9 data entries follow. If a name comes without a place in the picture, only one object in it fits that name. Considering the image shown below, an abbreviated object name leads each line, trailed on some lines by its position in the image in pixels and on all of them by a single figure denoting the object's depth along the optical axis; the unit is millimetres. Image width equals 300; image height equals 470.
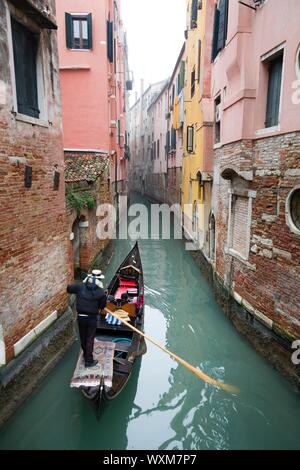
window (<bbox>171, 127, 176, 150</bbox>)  19609
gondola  4407
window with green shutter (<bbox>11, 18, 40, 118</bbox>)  4793
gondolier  4781
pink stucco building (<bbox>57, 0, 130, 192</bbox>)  12102
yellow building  10039
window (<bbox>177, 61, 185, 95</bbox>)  16202
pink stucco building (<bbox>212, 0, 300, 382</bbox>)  5176
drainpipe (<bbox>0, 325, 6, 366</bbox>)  4410
